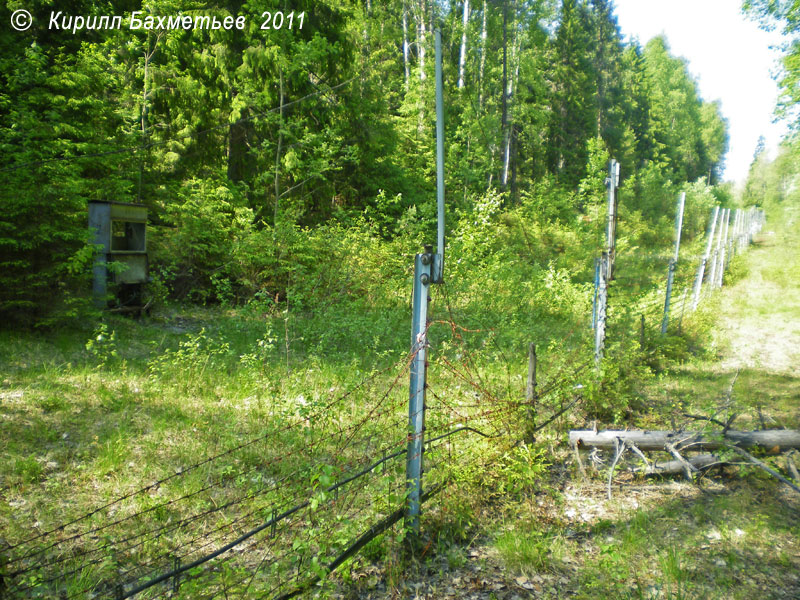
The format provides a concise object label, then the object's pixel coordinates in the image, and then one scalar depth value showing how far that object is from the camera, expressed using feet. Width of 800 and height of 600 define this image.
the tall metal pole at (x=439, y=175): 11.07
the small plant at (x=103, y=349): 23.86
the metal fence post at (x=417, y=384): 12.00
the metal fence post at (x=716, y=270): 56.22
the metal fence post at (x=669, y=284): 34.32
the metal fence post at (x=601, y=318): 21.48
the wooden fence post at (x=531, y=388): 17.48
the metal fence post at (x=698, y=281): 42.12
